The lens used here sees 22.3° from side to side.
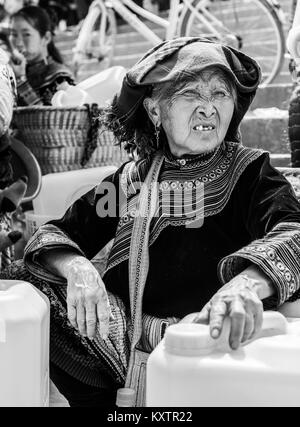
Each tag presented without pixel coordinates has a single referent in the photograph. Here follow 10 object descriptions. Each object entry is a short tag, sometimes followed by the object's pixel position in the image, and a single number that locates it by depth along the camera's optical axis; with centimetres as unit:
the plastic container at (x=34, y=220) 332
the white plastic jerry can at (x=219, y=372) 154
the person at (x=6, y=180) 246
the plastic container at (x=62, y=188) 336
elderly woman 212
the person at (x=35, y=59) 509
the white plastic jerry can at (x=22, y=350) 176
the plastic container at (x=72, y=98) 392
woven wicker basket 384
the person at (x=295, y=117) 289
